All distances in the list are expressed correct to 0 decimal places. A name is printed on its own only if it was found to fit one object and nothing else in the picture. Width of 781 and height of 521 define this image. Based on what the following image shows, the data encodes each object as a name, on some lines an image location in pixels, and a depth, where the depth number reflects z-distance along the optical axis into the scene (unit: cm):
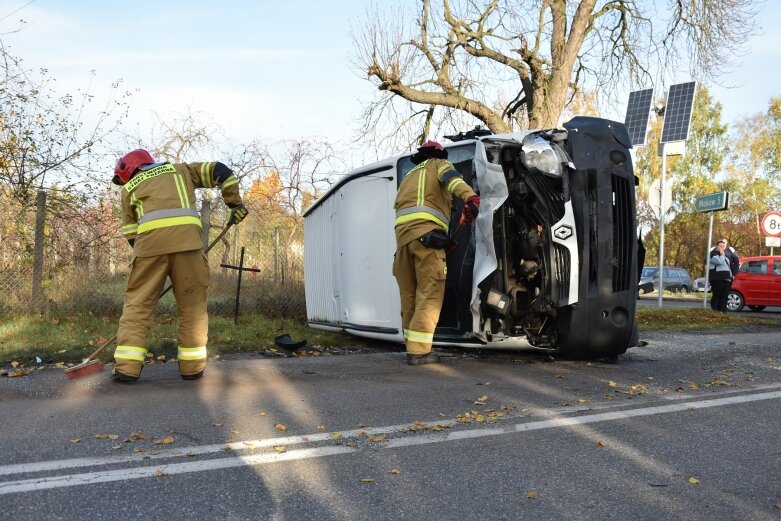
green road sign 1310
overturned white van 509
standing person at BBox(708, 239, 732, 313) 1322
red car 1694
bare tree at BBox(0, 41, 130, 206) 826
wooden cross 800
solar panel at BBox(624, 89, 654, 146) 1266
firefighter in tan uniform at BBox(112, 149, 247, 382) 455
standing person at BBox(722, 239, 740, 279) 1415
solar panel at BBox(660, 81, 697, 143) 1338
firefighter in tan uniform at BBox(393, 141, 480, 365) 539
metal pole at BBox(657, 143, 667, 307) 1288
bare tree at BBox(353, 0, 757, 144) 1251
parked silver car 3056
